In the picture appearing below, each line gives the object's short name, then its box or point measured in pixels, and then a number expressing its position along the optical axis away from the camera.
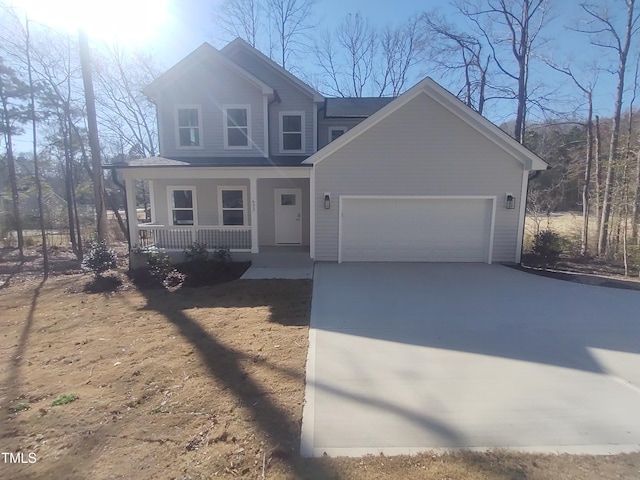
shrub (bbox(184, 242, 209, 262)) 9.58
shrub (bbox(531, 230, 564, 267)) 9.78
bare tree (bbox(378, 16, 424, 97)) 22.14
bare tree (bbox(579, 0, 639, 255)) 13.03
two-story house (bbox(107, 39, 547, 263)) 9.55
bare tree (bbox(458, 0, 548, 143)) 16.70
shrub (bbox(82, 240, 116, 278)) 9.16
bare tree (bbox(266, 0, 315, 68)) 20.11
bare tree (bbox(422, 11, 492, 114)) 19.00
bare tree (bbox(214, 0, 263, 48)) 19.83
